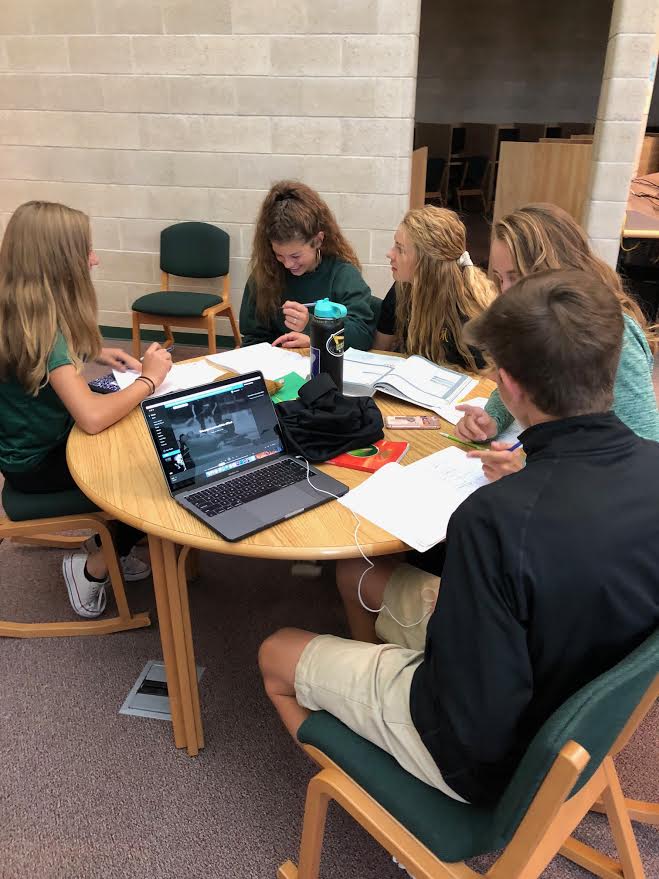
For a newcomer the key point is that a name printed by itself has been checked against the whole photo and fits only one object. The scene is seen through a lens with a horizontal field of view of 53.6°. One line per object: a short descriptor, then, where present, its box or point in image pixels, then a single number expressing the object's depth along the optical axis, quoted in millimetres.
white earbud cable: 1211
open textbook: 1784
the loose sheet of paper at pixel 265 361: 1992
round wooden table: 1205
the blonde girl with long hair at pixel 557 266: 1468
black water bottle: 1648
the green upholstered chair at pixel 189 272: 3611
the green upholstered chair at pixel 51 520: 1812
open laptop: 1291
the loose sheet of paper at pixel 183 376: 1867
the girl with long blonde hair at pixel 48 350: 1686
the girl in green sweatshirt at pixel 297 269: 2277
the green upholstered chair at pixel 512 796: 742
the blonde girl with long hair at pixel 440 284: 1988
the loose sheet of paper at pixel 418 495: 1241
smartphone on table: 1661
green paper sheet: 1815
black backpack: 1487
